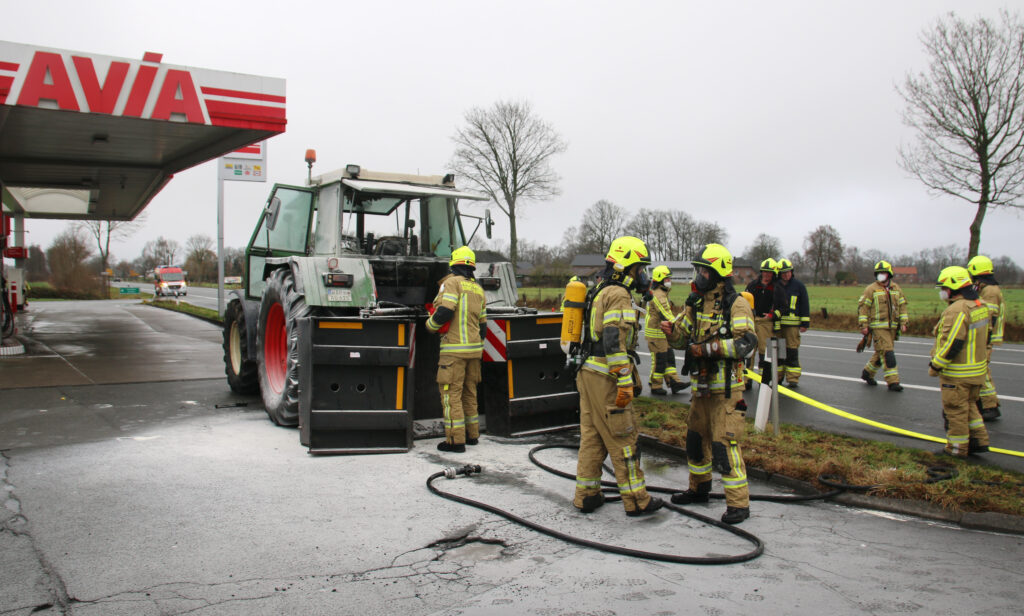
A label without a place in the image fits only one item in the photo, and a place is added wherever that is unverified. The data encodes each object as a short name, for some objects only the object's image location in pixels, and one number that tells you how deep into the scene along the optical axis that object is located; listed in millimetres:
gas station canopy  9195
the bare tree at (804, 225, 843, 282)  79625
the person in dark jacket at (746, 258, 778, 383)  10023
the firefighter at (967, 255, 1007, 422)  7918
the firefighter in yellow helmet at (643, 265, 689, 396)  8770
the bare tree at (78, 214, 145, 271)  52219
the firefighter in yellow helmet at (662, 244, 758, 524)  4762
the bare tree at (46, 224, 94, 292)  43906
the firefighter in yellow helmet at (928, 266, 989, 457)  6273
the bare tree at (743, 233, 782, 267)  81375
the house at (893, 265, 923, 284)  77750
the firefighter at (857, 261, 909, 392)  10078
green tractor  6402
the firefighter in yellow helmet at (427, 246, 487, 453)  6484
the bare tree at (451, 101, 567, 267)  33406
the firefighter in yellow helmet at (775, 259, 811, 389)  9859
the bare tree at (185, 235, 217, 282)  88188
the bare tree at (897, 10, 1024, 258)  16375
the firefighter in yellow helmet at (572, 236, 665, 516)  4785
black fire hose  3928
